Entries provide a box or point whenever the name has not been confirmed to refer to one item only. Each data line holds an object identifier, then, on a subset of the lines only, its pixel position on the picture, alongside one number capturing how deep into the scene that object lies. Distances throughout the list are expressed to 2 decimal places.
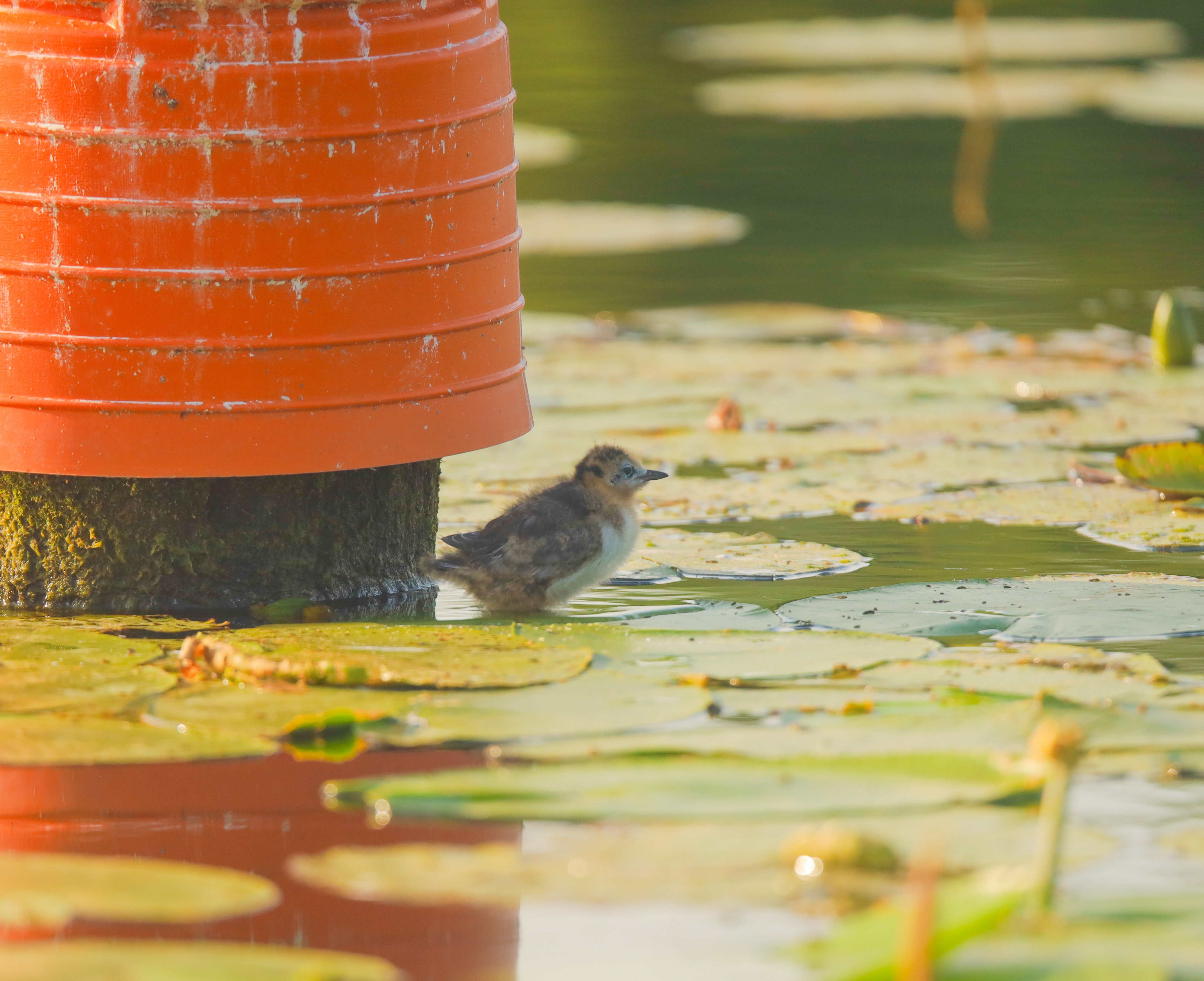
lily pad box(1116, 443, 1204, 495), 11.77
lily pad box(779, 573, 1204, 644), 9.15
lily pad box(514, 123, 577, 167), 25.52
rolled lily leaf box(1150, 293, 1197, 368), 15.23
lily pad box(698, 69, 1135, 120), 30.83
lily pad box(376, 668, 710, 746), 7.57
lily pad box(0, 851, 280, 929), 5.91
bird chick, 9.97
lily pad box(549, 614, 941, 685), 8.38
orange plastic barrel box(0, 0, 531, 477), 9.10
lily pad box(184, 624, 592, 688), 8.23
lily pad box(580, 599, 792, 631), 9.30
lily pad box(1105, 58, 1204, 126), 27.23
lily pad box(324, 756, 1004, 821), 6.60
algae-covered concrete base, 9.74
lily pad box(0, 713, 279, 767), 7.36
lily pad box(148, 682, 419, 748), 7.71
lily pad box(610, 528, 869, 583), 10.54
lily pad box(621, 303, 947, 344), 17.28
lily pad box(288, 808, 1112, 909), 6.10
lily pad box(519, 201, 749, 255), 21.84
